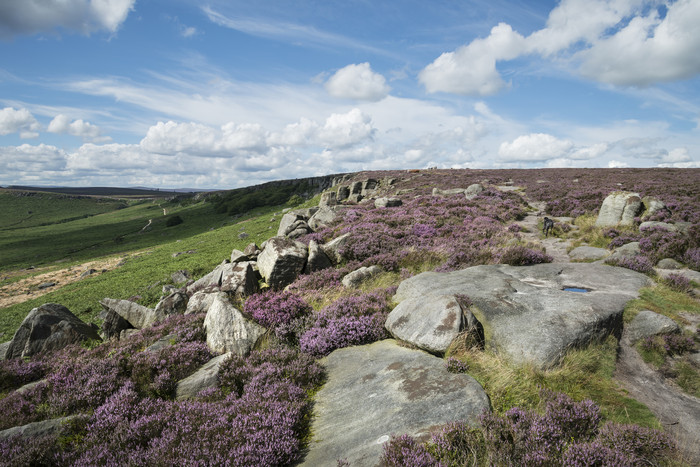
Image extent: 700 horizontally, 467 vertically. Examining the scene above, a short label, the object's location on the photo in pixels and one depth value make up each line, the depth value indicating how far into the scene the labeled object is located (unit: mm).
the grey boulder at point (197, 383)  7309
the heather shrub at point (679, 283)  10266
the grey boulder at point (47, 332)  10922
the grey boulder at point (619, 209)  20219
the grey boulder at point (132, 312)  13633
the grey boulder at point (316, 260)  15062
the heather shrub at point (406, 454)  4129
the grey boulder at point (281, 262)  14219
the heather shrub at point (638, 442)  4200
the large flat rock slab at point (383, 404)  5031
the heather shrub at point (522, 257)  14227
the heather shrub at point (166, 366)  7359
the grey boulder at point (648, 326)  7598
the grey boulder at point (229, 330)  8922
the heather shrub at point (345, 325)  8898
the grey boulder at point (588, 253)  14997
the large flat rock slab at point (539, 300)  6957
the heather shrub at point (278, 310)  9711
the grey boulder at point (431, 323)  7305
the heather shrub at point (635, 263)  12117
